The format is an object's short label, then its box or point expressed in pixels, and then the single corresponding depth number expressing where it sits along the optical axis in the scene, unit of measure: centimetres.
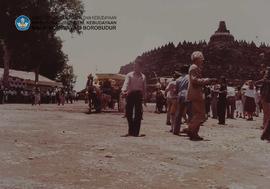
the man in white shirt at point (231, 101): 2339
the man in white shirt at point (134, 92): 1120
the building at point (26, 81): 5459
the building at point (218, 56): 16288
